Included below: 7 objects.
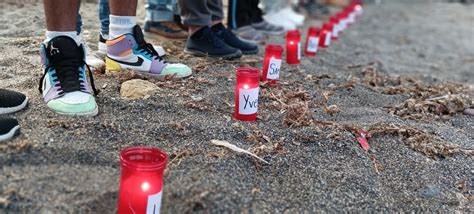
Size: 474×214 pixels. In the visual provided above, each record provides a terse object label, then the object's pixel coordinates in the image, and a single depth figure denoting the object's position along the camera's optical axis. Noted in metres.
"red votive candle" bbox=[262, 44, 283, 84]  2.65
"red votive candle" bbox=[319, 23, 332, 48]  4.36
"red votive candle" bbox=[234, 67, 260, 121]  2.05
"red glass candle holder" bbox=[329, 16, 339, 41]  5.08
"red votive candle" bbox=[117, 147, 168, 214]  1.38
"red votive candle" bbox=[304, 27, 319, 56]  3.76
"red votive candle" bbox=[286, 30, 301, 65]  3.24
